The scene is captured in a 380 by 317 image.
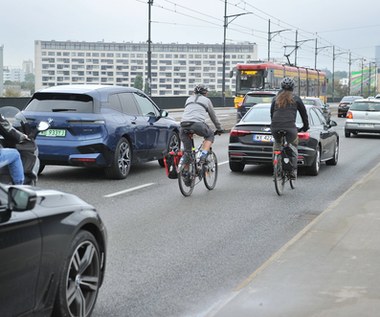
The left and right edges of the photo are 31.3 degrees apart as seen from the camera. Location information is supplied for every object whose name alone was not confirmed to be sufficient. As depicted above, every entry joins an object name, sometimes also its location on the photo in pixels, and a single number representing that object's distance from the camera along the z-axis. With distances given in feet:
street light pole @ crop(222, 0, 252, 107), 177.41
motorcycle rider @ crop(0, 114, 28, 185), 21.26
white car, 88.69
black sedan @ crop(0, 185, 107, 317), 11.30
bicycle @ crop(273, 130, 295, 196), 35.73
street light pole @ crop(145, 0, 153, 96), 145.25
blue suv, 38.55
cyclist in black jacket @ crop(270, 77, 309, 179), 36.09
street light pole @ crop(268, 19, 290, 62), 211.66
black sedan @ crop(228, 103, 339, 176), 43.45
